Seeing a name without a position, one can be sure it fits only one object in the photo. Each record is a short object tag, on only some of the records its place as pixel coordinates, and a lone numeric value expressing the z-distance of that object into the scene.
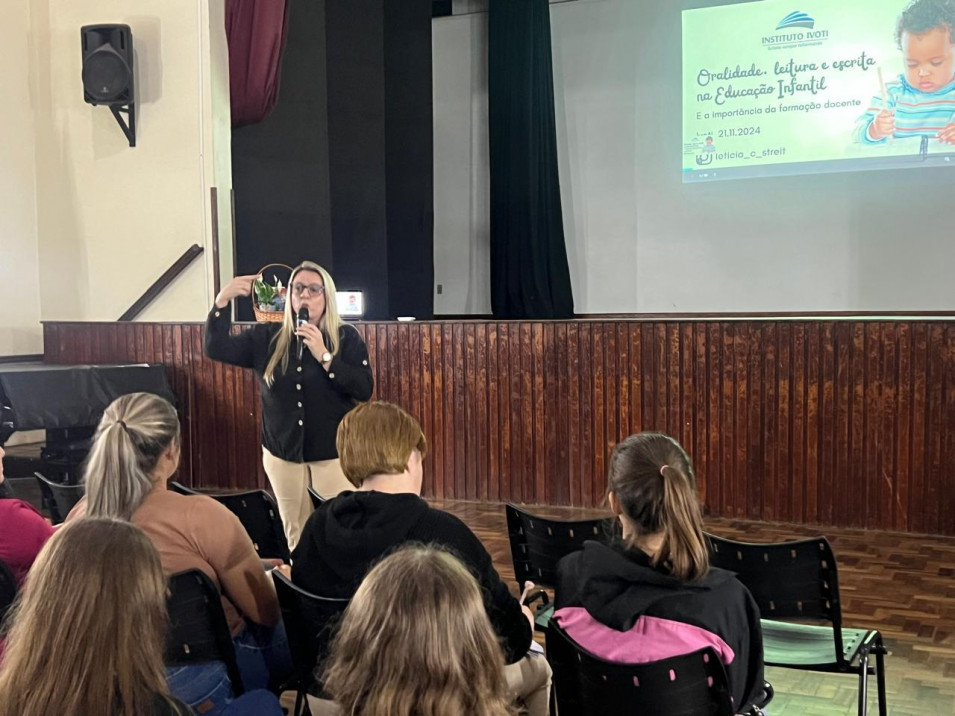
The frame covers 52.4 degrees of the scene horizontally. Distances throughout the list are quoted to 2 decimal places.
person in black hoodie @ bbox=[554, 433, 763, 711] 1.83
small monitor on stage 7.82
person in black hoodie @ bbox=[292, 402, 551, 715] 2.00
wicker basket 6.27
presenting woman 3.60
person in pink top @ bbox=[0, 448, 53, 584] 2.24
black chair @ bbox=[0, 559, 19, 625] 2.11
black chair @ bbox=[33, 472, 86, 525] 3.26
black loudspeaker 6.92
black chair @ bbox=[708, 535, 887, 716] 2.34
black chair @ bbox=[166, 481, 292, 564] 2.98
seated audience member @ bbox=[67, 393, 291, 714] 2.13
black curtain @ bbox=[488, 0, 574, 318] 8.93
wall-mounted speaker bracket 7.06
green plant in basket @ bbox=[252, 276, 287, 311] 6.48
